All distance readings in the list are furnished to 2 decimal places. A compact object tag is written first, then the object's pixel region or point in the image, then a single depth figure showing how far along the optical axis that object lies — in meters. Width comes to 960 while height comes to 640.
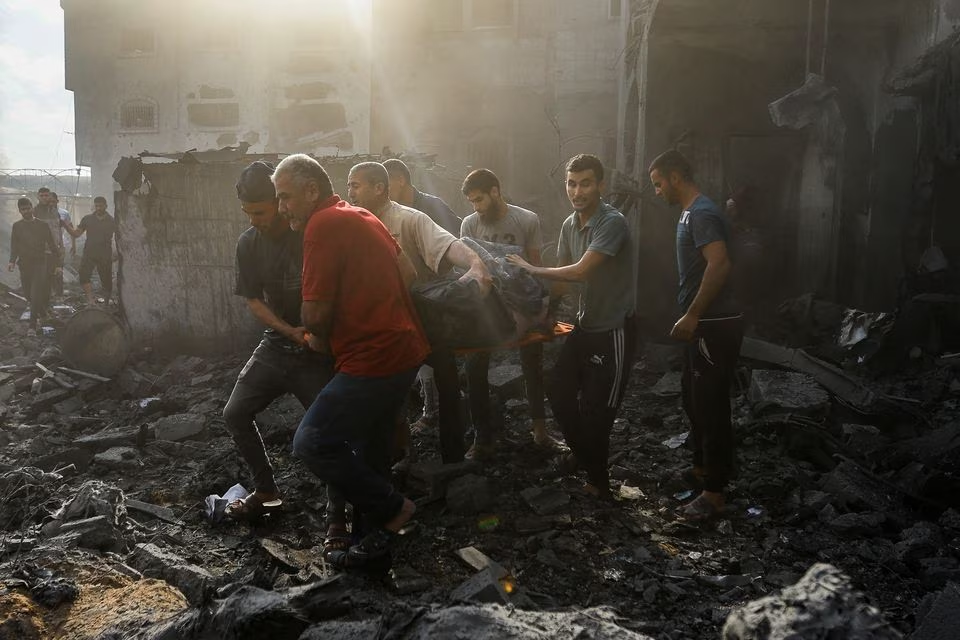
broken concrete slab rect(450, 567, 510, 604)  3.04
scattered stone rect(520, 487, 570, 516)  4.61
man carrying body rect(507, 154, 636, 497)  4.52
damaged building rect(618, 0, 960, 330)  8.38
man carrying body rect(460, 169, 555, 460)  5.55
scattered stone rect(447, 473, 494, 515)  4.61
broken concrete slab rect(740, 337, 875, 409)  6.33
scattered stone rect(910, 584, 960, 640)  2.39
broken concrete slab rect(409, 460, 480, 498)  4.79
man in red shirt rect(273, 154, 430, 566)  3.32
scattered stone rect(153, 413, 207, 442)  6.61
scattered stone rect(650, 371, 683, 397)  7.70
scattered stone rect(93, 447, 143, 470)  5.86
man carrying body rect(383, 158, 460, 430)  5.58
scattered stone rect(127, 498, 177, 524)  4.74
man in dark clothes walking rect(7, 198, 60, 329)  12.30
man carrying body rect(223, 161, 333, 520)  4.23
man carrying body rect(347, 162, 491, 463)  4.44
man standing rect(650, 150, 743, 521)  4.28
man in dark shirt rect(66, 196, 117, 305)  13.15
